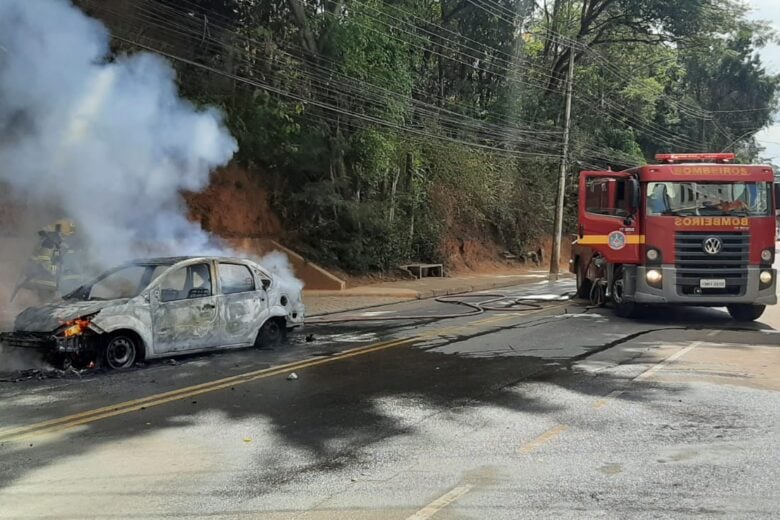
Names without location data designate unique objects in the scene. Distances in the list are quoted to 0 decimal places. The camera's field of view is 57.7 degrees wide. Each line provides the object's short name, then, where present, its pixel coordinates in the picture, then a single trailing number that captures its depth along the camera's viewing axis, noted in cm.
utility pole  2781
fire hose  1471
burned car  831
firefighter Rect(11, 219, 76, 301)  1327
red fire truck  1275
